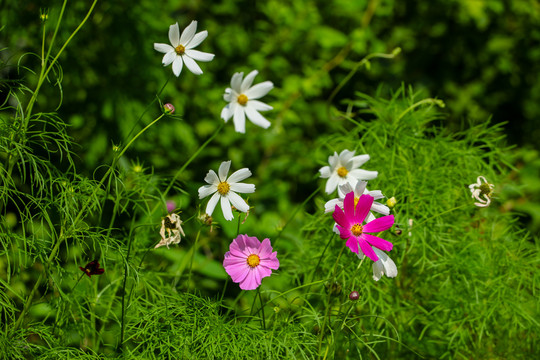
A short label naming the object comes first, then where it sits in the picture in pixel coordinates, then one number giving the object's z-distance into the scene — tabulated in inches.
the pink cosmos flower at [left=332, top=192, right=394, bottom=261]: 79.9
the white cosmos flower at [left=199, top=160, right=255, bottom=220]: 82.0
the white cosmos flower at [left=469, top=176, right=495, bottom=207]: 84.0
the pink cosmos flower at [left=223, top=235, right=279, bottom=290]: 81.2
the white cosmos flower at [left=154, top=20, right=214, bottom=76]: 82.6
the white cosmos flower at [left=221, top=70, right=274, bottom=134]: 84.9
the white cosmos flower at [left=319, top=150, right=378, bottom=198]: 87.6
